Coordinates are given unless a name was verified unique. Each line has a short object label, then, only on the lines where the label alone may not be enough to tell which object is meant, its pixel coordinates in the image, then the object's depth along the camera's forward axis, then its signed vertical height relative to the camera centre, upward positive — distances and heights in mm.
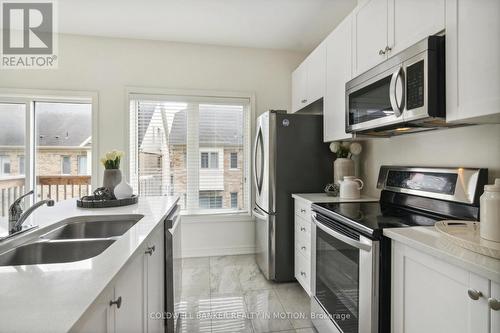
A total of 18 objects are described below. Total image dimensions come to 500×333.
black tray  1682 -245
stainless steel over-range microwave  1217 +400
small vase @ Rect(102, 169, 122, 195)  1911 -99
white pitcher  2121 -188
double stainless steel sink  1095 -360
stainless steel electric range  1215 -366
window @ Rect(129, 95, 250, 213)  3242 +224
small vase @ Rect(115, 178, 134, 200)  1812 -177
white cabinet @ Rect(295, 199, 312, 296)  2064 -660
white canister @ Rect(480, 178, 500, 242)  900 -165
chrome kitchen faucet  1121 -223
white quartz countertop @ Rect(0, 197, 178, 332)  530 -311
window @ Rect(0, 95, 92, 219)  3006 +266
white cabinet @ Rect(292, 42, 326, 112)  2492 +934
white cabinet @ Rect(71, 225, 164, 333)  684 -474
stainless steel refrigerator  2480 -50
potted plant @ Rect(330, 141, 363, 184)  2383 +83
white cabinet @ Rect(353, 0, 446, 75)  1271 +795
